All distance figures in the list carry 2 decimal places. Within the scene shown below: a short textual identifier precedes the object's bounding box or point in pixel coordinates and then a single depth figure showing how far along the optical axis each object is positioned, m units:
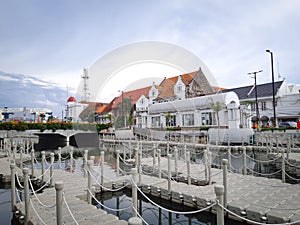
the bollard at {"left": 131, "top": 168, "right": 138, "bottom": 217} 5.06
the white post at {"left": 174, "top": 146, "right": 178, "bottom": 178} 10.41
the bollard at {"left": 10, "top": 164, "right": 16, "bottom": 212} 6.25
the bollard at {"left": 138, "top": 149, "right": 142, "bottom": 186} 8.96
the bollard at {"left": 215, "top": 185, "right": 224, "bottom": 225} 3.67
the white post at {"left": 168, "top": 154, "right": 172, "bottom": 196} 7.85
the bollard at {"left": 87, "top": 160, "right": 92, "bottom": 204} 6.93
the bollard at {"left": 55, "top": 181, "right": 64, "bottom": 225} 4.07
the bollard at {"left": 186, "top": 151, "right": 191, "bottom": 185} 8.92
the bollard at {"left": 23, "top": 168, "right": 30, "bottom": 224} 5.26
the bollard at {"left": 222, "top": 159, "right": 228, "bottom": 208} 6.06
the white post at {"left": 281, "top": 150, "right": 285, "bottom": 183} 8.84
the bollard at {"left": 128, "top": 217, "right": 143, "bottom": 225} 2.42
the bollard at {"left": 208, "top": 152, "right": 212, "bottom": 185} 8.83
